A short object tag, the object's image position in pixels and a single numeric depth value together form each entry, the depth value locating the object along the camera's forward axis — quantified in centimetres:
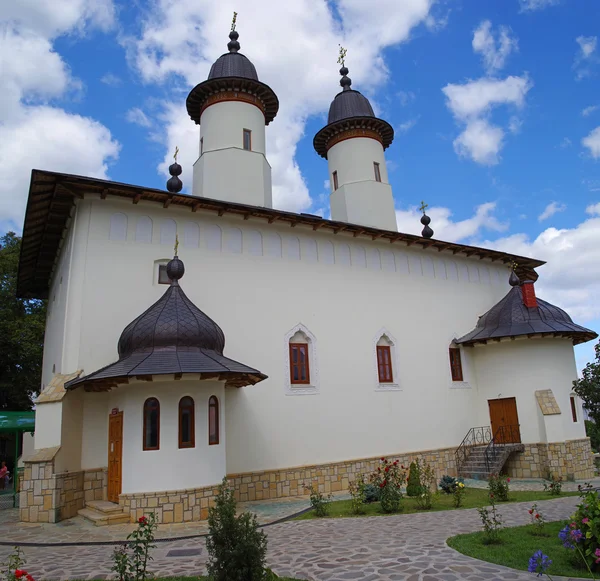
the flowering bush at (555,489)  1029
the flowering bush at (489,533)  635
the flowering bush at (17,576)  362
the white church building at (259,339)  923
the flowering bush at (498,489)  970
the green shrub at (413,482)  1009
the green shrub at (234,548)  422
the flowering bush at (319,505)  902
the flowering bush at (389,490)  905
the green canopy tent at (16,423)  1223
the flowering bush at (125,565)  440
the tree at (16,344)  1803
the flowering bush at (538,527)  659
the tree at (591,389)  1185
